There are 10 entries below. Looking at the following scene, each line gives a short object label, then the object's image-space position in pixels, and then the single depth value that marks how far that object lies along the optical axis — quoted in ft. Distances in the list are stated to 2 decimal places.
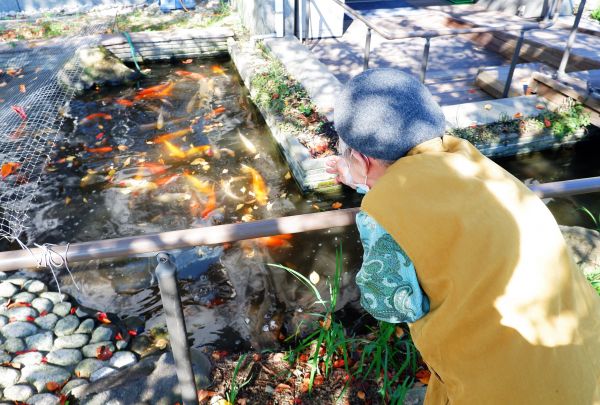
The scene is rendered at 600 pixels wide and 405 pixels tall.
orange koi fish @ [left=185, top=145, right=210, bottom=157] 22.66
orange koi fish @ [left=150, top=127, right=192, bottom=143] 23.90
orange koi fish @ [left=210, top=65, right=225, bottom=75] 31.04
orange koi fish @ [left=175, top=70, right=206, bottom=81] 30.42
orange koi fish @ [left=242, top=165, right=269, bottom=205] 19.66
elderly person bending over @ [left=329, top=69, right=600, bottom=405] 3.99
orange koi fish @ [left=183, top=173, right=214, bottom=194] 20.26
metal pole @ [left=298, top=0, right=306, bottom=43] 28.89
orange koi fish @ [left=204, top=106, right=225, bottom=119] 25.92
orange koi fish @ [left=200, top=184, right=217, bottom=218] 18.93
